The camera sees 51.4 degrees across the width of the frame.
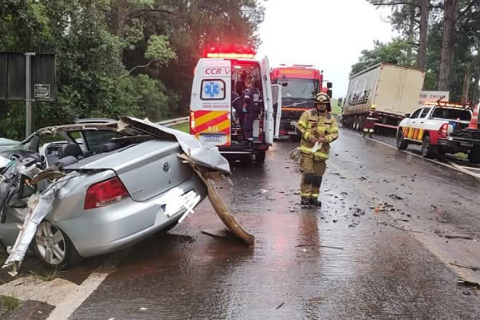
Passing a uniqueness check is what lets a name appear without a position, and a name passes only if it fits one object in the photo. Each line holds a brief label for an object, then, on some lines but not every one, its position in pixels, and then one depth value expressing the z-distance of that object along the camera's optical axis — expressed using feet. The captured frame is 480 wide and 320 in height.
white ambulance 34.73
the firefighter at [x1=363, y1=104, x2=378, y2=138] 78.76
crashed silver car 14.37
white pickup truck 46.93
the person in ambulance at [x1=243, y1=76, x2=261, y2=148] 36.96
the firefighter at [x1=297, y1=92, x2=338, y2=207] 24.21
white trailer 79.41
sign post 28.45
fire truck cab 62.39
